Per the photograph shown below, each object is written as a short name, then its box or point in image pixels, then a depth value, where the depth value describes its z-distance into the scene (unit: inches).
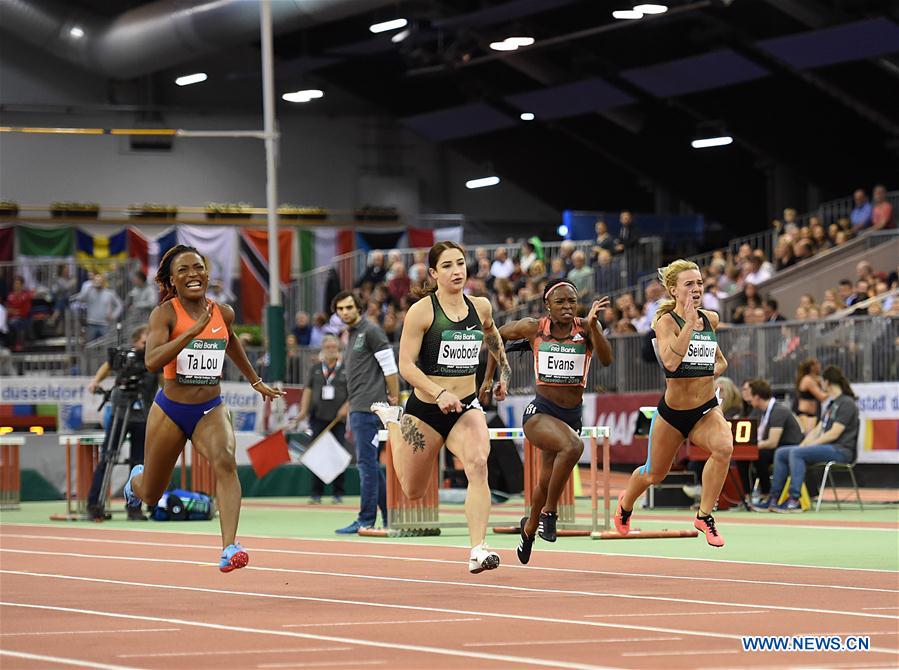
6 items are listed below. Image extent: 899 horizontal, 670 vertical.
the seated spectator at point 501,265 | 1477.6
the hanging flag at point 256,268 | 1838.1
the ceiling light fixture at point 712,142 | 1780.3
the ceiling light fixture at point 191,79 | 1909.4
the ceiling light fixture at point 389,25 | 1683.1
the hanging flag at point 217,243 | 1817.2
